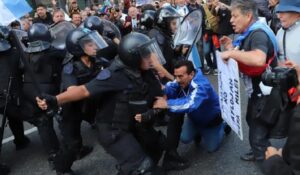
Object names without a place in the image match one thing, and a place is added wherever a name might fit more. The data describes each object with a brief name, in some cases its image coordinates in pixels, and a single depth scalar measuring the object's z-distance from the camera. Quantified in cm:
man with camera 191
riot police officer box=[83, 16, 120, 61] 471
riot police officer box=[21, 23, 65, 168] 446
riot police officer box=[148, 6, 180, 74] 519
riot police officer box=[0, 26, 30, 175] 443
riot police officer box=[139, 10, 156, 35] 564
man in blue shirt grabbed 378
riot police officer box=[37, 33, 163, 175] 328
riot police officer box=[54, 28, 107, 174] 397
